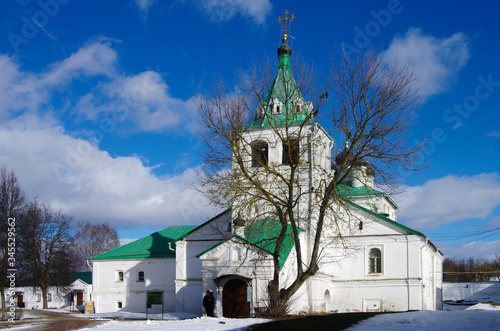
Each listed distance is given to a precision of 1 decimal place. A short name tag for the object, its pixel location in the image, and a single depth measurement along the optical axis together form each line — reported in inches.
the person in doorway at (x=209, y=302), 997.2
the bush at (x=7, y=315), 888.9
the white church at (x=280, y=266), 1026.7
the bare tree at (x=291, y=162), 856.3
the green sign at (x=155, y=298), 1336.1
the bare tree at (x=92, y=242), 2699.3
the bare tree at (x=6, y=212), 1551.4
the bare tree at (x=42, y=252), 1656.0
